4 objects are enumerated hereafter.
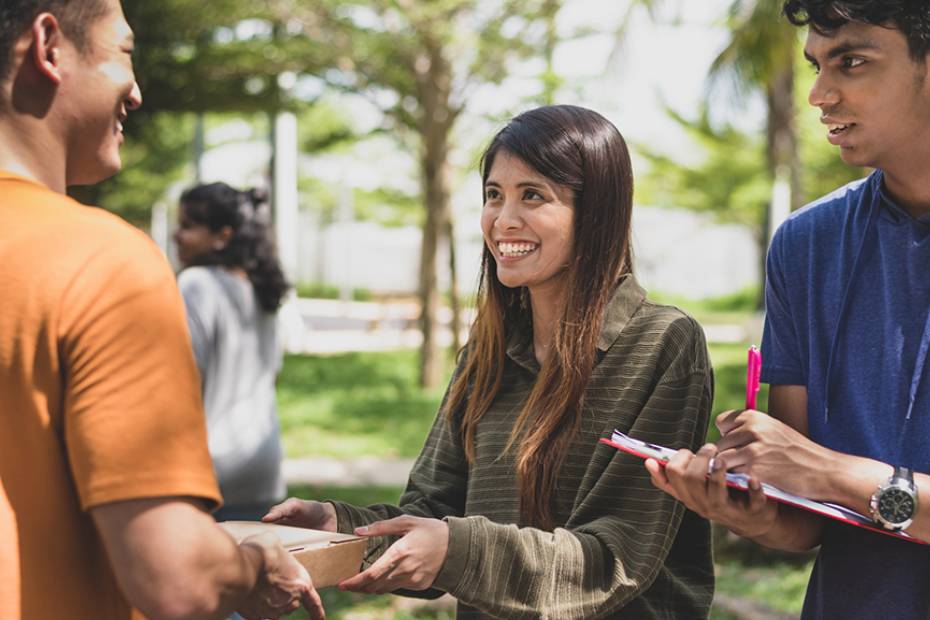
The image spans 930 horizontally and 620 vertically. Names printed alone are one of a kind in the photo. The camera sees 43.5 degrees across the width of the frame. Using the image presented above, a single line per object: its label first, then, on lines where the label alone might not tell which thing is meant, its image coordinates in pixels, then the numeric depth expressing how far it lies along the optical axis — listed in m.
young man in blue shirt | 2.00
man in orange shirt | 1.53
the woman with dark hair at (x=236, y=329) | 4.40
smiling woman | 2.26
